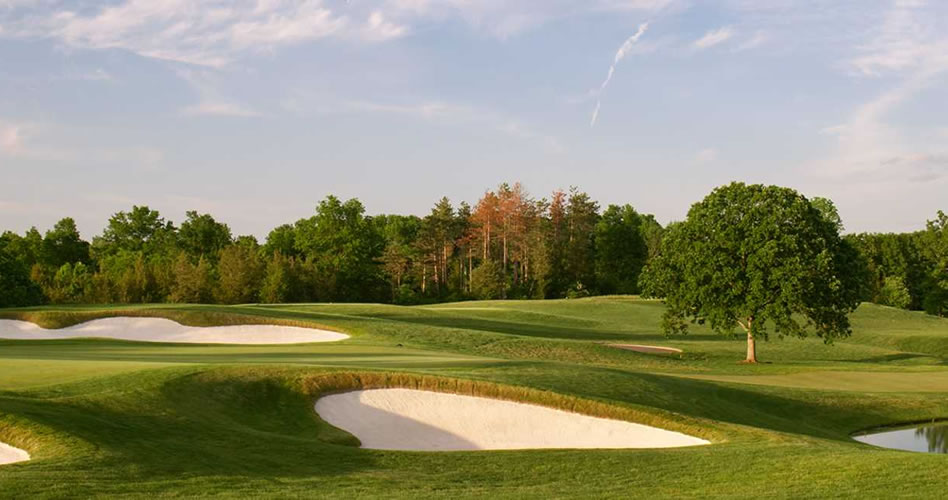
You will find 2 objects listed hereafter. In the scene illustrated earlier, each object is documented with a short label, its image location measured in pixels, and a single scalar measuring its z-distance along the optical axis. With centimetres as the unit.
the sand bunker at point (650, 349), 4212
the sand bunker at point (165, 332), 3803
